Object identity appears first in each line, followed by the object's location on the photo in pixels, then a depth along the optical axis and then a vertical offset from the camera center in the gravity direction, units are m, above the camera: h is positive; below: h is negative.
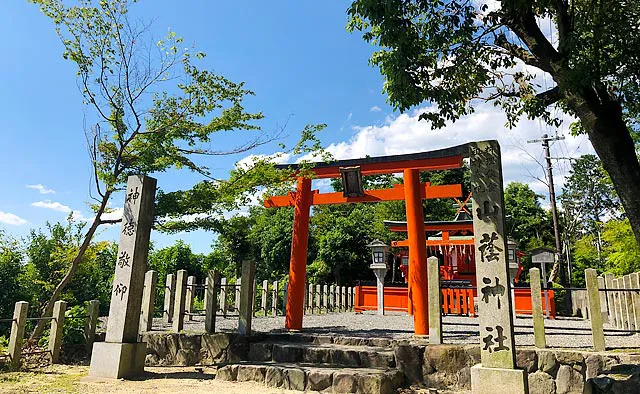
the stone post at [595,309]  6.05 -0.24
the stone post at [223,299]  11.42 -0.41
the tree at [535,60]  5.36 +3.53
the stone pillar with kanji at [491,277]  5.32 +0.17
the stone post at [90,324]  8.45 -0.85
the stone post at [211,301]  8.42 -0.33
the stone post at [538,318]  6.33 -0.40
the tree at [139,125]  8.34 +3.33
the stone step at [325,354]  7.00 -1.17
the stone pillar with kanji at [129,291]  6.73 -0.14
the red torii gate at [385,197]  8.95 +2.23
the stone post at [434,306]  6.80 -0.27
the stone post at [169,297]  10.25 -0.34
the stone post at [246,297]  8.30 -0.24
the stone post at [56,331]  7.79 -0.94
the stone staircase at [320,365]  6.00 -1.26
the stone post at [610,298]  8.70 -0.12
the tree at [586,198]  34.34 +7.91
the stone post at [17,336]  7.13 -0.95
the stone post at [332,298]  16.33 -0.43
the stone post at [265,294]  13.17 -0.28
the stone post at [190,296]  10.50 -0.32
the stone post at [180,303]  8.69 -0.40
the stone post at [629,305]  8.09 -0.24
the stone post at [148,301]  8.97 -0.39
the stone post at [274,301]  13.65 -0.50
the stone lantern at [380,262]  14.23 +0.87
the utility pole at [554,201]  19.64 +4.45
